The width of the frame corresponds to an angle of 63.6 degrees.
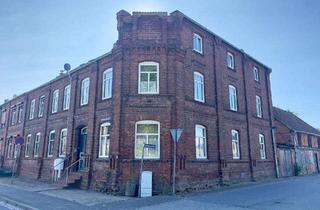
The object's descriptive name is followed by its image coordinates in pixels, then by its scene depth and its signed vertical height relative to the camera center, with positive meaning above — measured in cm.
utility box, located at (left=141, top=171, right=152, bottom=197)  1277 -134
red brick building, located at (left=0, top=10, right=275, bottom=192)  1405 +286
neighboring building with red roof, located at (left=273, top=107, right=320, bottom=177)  2499 +124
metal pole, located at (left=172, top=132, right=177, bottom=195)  1295 -95
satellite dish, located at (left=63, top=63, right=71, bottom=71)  2268 +772
